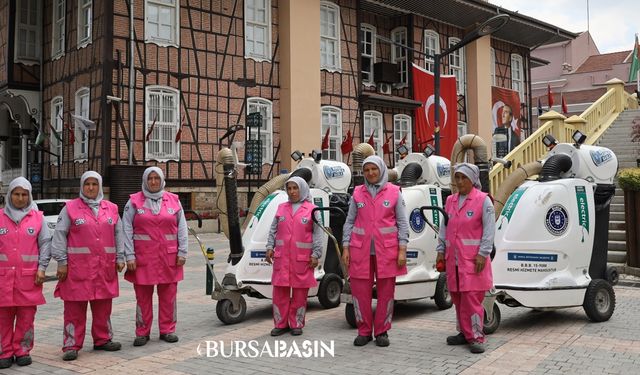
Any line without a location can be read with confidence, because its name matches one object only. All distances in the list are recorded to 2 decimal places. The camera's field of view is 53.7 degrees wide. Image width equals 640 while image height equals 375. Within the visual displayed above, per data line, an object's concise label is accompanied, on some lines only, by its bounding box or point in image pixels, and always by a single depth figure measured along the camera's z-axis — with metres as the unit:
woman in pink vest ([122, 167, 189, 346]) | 6.52
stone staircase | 11.73
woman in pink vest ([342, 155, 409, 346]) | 6.36
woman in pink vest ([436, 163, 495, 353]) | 6.03
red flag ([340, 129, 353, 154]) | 23.86
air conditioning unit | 27.20
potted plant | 10.48
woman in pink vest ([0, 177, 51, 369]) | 5.82
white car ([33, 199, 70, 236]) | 15.99
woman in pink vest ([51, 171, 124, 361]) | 6.07
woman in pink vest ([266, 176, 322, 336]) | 6.93
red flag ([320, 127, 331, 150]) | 22.80
